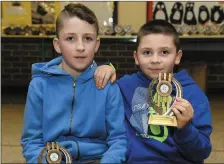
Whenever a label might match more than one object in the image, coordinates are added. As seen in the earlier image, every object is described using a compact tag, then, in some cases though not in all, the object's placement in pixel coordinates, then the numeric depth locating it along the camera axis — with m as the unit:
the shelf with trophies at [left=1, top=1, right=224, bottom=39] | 6.35
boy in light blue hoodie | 1.85
